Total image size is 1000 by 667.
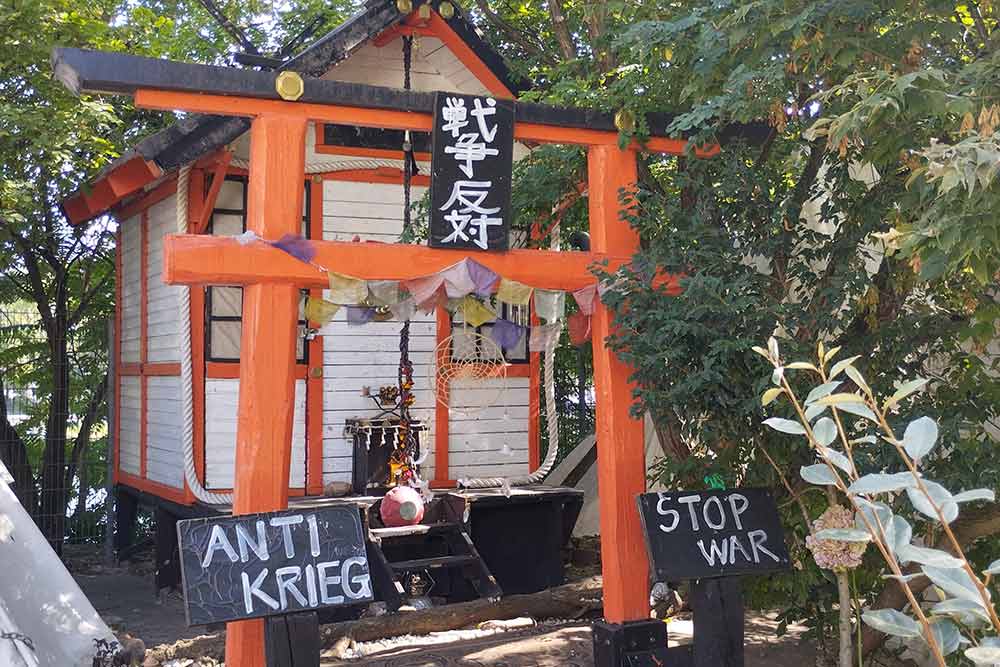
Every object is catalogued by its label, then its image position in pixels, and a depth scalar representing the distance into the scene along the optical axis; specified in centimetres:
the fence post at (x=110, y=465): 1098
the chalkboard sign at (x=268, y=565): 470
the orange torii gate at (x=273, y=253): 521
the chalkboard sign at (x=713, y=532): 551
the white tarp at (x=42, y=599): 627
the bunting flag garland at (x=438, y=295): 552
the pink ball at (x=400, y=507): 783
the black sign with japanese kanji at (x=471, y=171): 571
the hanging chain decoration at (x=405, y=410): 816
